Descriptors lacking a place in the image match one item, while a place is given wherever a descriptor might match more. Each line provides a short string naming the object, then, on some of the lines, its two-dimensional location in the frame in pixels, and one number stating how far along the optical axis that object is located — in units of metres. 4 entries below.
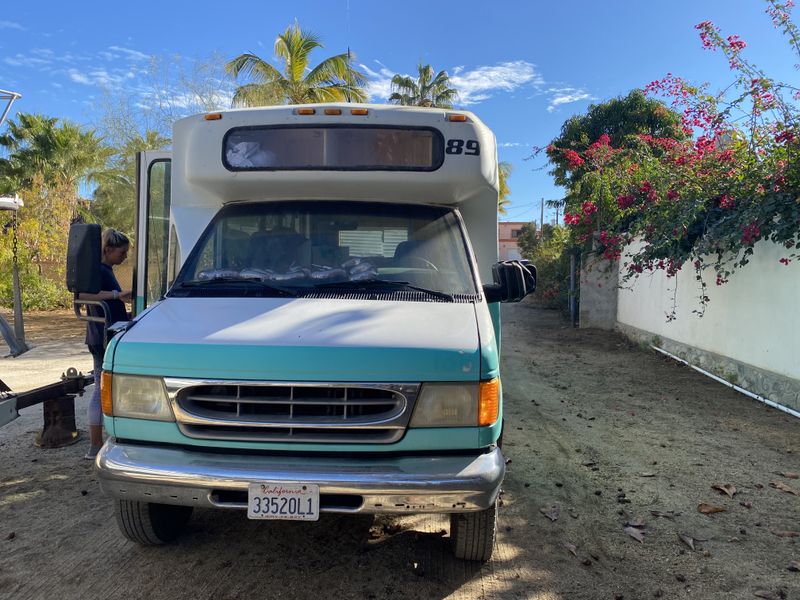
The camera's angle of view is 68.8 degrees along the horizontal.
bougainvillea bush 6.41
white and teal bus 2.79
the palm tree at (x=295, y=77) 17.03
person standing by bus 4.93
